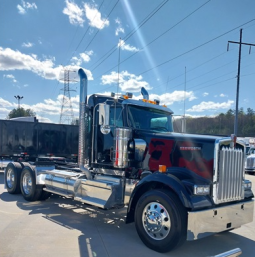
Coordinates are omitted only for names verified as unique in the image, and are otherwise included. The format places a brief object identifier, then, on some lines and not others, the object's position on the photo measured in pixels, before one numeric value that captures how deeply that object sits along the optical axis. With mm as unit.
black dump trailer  11766
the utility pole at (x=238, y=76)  21156
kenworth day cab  4312
